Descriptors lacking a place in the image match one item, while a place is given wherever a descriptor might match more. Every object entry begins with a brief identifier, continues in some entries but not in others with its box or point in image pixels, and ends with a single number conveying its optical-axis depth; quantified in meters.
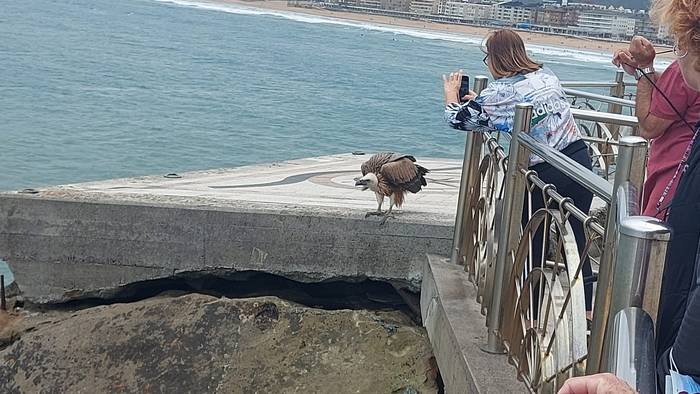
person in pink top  2.59
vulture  5.87
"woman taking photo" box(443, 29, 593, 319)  3.87
